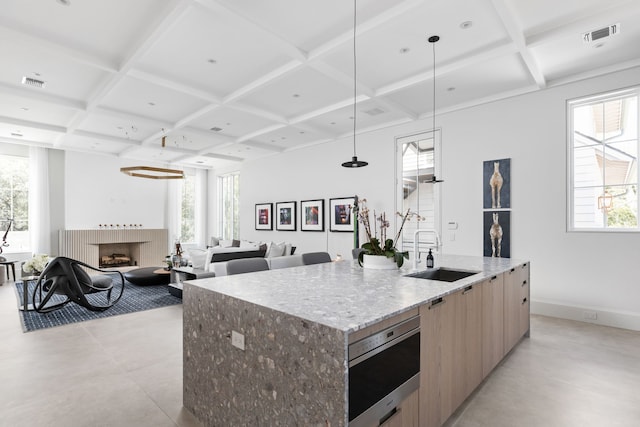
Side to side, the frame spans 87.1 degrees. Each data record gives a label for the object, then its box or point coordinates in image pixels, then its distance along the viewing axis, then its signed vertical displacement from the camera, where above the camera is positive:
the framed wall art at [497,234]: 4.85 -0.31
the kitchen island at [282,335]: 1.30 -0.56
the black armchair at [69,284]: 4.31 -0.96
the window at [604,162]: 4.05 +0.63
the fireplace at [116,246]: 8.11 -0.86
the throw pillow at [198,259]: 5.49 -0.76
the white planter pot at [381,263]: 2.77 -0.42
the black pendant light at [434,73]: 3.44 +1.74
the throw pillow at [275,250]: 6.69 -0.76
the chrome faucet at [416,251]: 2.96 -0.34
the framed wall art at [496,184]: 4.86 +0.42
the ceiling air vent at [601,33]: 3.23 +1.76
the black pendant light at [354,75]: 3.05 +1.69
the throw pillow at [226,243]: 8.81 -0.80
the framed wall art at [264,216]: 8.70 -0.09
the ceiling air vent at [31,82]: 4.32 +1.71
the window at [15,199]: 7.53 +0.32
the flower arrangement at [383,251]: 2.77 -0.33
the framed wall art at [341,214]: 6.89 -0.03
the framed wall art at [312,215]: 7.49 -0.06
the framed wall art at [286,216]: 8.10 -0.08
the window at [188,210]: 10.34 +0.09
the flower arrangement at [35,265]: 4.90 -0.76
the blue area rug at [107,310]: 4.12 -1.35
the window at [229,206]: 10.02 +0.21
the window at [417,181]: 5.69 +0.56
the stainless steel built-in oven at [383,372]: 1.27 -0.67
